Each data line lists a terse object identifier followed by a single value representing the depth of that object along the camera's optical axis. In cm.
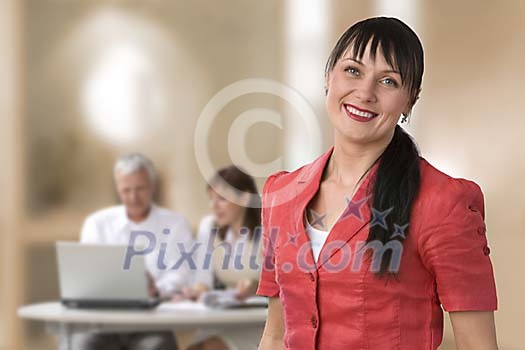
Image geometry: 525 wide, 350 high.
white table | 631
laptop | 660
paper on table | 649
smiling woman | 228
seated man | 774
